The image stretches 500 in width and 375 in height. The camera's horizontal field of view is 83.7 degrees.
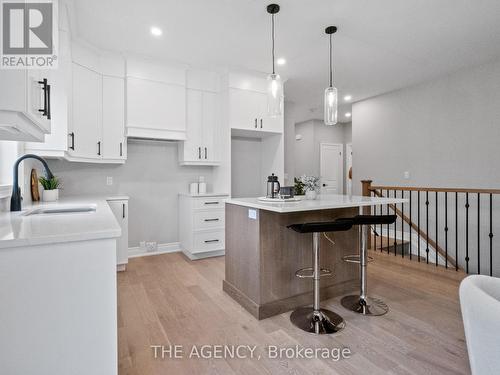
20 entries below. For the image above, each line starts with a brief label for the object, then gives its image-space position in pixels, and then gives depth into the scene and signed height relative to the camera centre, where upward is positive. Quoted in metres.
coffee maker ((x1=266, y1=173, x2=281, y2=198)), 2.48 -0.05
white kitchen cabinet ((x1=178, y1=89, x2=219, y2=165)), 4.04 +0.82
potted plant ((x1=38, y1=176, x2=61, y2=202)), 2.77 -0.05
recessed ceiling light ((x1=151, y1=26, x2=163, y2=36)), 2.96 +1.66
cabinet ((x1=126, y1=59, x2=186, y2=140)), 3.62 +1.13
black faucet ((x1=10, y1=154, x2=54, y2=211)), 1.82 -0.07
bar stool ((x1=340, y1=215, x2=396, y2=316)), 2.25 -0.88
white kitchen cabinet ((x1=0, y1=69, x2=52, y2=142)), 1.03 +0.32
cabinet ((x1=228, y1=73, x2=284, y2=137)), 4.02 +1.15
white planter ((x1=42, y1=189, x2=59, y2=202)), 2.76 -0.10
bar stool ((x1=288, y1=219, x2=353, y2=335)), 1.95 -0.99
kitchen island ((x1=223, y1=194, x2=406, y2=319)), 2.20 -0.60
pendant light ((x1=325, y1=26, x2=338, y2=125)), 2.66 +0.76
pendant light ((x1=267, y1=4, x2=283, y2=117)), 2.53 +0.84
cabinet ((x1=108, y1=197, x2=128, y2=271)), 3.28 -0.47
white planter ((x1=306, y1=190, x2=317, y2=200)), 2.52 -0.09
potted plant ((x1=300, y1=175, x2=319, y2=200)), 2.52 -0.01
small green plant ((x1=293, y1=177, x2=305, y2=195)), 2.73 -0.03
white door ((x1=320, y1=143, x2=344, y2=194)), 7.16 +0.44
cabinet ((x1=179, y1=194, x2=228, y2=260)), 3.79 -0.57
